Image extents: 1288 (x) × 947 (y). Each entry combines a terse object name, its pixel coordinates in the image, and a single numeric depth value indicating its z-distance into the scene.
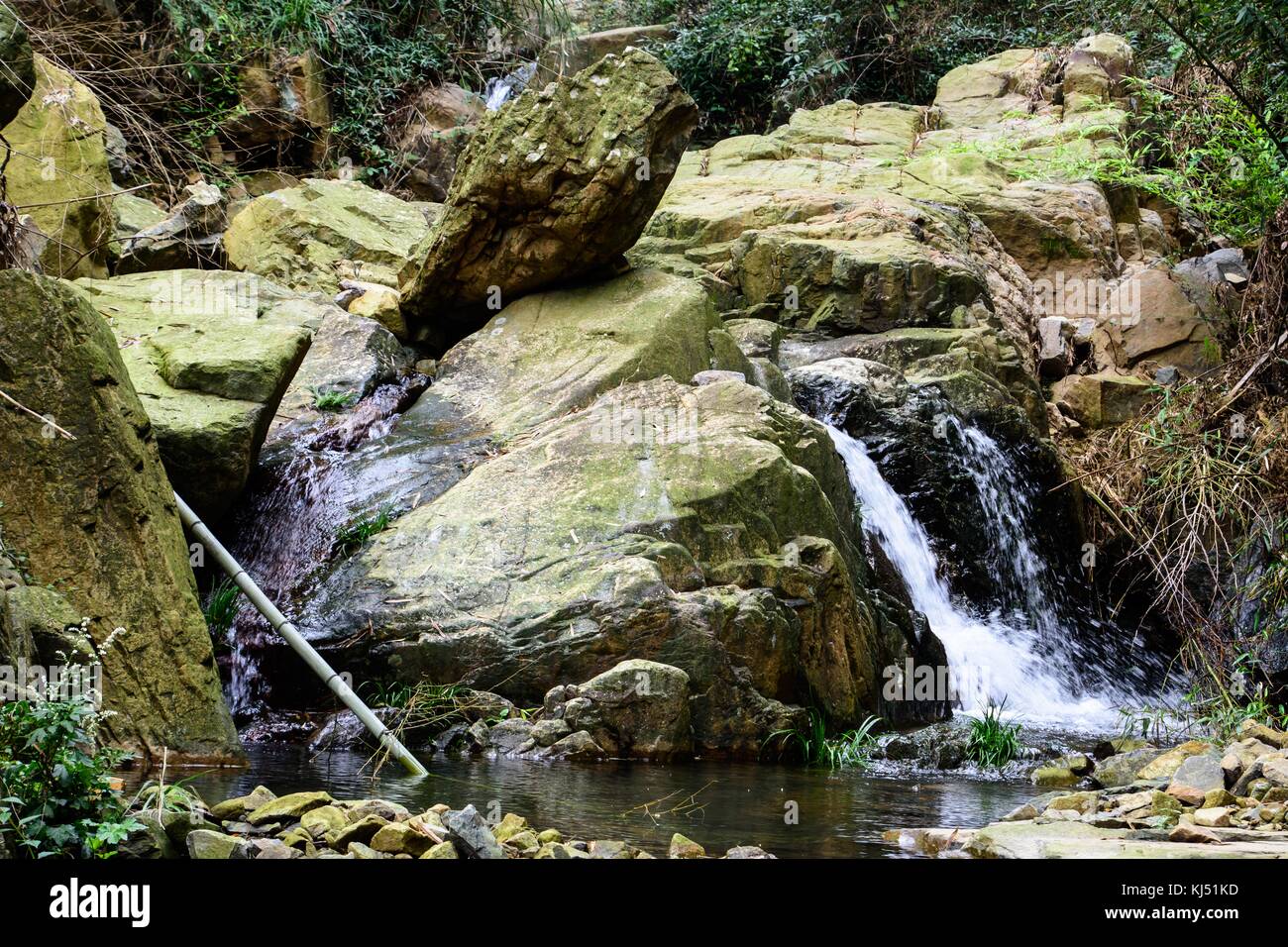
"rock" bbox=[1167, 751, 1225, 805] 4.54
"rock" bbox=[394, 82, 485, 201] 16.23
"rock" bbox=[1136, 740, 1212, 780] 5.41
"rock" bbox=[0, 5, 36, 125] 5.25
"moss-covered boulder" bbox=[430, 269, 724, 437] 8.44
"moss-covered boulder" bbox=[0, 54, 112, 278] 8.83
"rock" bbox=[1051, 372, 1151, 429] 11.76
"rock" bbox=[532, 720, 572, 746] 5.96
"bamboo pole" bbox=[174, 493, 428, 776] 5.42
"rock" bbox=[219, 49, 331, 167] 14.79
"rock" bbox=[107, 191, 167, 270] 10.38
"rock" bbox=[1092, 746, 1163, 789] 5.68
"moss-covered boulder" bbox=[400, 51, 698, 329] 8.80
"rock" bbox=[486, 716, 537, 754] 6.00
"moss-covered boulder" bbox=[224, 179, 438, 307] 11.13
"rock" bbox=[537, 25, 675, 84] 18.83
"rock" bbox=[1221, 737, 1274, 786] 4.86
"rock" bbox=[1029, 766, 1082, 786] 5.90
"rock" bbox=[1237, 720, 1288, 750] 5.84
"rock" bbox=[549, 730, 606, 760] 5.89
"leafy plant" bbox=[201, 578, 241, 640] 6.80
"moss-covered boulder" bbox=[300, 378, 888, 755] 6.39
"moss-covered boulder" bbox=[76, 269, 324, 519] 7.05
